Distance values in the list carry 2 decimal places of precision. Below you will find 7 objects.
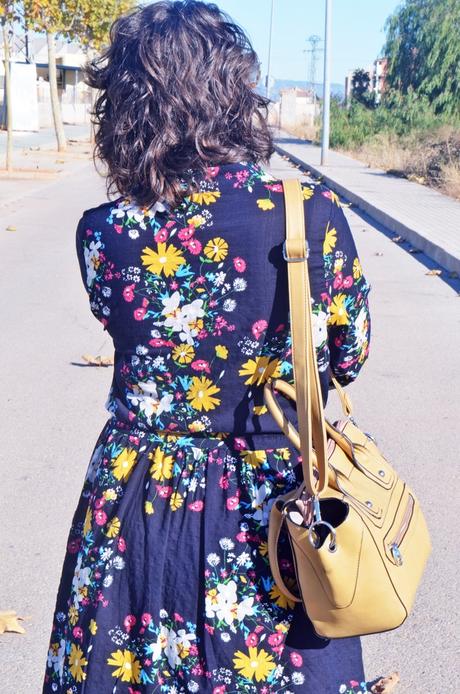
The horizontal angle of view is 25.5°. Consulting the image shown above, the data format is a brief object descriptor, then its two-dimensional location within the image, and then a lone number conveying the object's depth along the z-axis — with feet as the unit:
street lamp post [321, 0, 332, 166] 91.86
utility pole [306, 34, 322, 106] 364.93
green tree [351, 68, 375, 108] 143.66
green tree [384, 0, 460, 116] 108.58
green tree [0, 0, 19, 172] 61.46
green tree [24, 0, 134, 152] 81.46
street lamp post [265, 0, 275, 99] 228.43
